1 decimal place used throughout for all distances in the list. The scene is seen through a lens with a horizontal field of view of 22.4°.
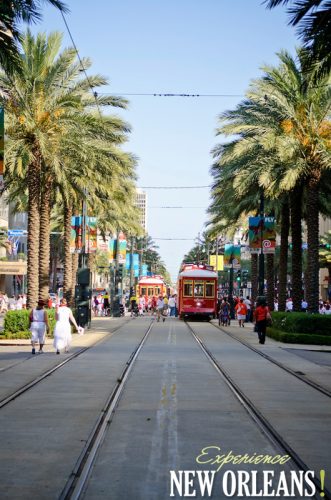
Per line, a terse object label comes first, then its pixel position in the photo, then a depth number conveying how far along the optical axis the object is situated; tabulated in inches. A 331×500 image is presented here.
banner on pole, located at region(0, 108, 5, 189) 702.5
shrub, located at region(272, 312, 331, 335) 1254.3
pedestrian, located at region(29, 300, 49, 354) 968.3
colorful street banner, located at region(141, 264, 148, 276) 5023.4
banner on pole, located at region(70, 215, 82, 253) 1605.6
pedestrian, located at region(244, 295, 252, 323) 2079.2
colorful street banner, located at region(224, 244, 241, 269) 2292.1
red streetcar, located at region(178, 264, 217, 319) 2133.4
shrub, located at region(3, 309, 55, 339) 1198.3
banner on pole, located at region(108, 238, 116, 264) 2395.5
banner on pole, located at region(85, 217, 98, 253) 1664.6
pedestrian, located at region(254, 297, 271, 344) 1215.6
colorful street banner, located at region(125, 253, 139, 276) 4250.0
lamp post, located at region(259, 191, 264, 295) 1533.7
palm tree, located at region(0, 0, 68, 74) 567.5
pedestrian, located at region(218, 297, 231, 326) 1889.1
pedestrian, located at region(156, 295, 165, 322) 2033.7
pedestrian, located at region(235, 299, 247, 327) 1845.5
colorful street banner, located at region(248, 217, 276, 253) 1556.3
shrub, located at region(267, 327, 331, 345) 1235.9
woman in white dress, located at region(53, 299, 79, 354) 960.9
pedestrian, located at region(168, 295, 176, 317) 2434.8
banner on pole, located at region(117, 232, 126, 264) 2470.5
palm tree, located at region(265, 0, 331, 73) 550.3
